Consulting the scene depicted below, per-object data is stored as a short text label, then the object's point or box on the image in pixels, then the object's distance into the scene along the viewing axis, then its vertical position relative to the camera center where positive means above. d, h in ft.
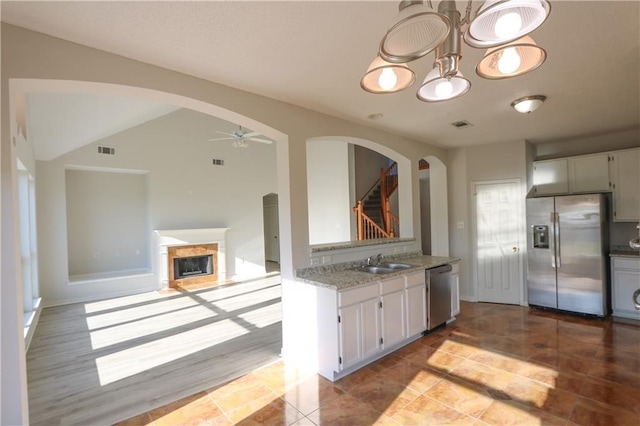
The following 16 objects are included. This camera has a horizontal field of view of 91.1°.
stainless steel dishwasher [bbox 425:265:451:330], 12.45 -3.66
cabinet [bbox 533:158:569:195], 15.98 +1.38
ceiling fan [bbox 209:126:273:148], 19.16 +4.66
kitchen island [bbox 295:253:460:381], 9.25 -3.36
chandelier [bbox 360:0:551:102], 4.02 +2.42
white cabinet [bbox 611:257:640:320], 13.73 -3.70
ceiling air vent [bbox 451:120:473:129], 13.25 +3.53
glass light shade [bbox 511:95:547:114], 10.19 +3.28
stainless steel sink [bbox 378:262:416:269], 12.42 -2.34
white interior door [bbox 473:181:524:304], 16.60 -2.00
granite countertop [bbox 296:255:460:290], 9.55 -2.24
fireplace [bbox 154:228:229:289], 23.20 -3.40
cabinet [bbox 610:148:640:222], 14.08 +0.77
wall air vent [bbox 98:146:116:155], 21.07 +4.51
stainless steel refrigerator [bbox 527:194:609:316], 14.15 -2.38
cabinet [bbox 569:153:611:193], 14.84 +1.41
